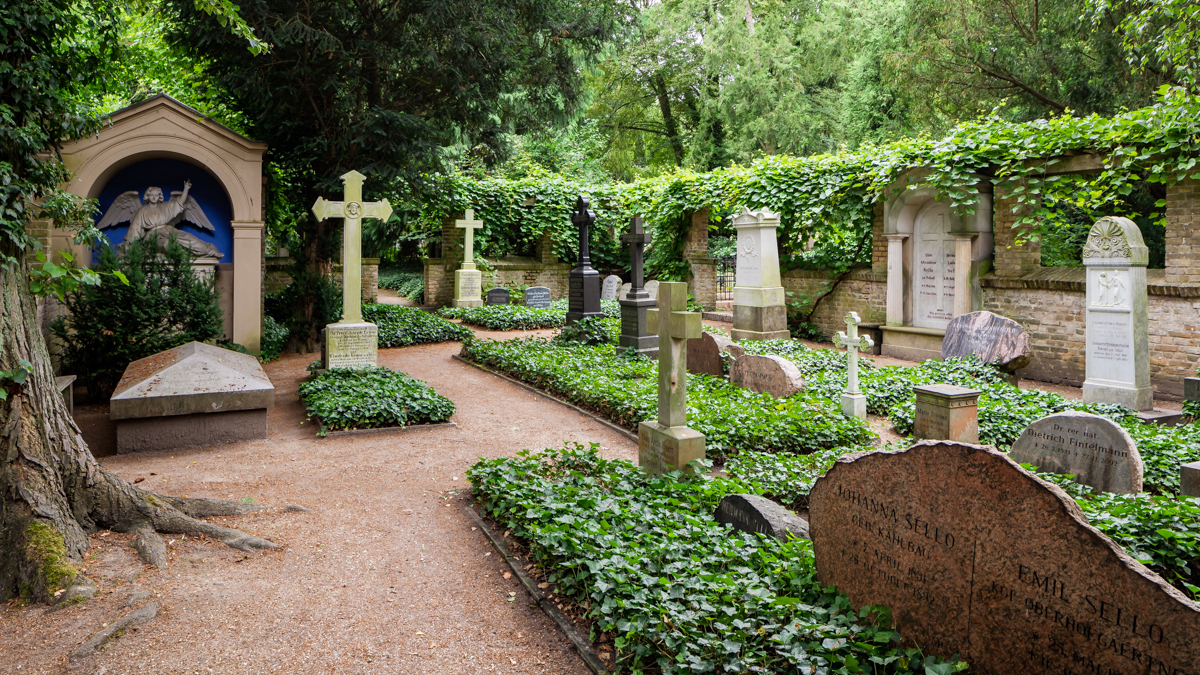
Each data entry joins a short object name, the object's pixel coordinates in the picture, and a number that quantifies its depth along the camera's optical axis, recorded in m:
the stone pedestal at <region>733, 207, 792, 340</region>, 14.32
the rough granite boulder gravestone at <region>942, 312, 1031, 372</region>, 9.41
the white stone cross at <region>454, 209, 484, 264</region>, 20.08
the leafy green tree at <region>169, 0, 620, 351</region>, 11.02
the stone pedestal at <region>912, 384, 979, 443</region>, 6.39
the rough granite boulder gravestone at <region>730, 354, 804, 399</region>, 8.41
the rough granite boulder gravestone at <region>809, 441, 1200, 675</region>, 2.20
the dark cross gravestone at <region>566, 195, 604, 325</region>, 13.80
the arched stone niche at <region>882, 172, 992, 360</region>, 11.85
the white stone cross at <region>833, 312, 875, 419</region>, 7.77
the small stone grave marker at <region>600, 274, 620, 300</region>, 21.62
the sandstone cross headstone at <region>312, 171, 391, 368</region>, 10.05
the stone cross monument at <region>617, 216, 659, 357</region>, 11.89
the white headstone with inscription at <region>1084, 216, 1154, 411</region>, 8.23
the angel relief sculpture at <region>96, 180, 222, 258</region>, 11.05
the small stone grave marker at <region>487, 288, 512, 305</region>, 19.88
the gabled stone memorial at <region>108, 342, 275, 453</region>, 6.65
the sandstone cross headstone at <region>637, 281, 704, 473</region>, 5.50
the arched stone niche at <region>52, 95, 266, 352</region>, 10.36
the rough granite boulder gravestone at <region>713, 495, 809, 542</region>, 4.11
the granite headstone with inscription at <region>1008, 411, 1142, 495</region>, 5.09
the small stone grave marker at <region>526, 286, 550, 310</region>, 19.80
